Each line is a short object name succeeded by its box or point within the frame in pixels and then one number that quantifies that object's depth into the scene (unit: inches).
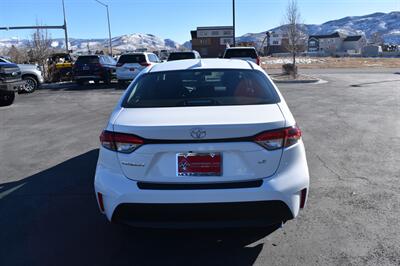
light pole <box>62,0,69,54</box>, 1311.0
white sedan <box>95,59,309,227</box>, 122.4
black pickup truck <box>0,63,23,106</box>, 514.6
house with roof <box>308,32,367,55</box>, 5600.4
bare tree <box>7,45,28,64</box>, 1461.6
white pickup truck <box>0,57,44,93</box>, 756.6
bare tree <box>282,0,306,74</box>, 1027.3
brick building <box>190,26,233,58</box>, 2908.5
